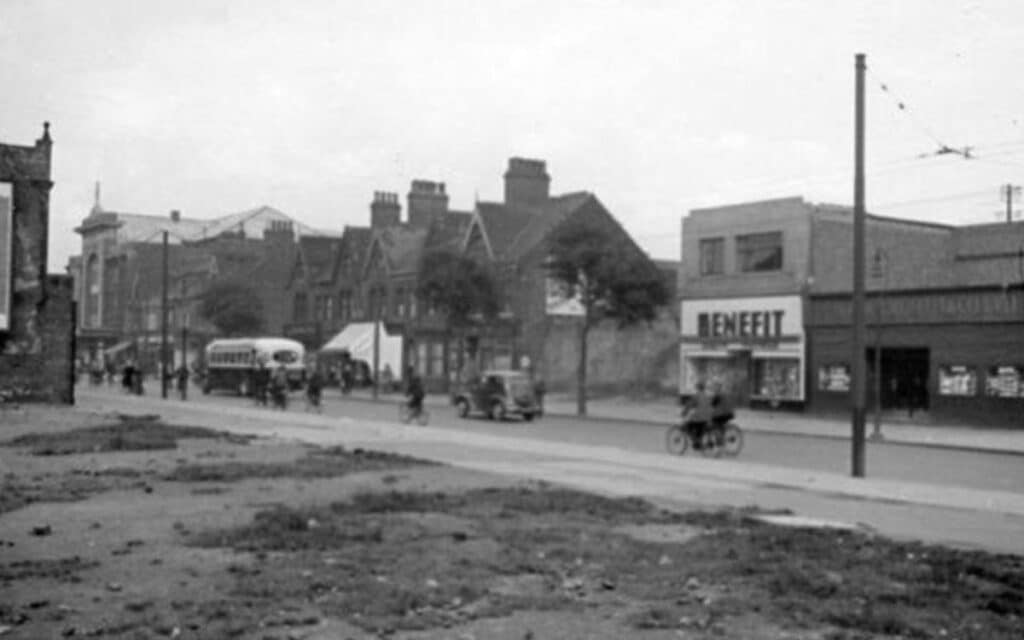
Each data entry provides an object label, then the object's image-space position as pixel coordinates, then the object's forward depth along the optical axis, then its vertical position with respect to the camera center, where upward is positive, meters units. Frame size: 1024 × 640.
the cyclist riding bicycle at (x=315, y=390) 47.91 -0.57
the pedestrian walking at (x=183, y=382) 60.91 -0.47
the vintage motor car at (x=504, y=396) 45.22 -0.62
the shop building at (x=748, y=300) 54.03 +3.64
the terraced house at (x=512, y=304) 67.81 +4.11
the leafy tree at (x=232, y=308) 83.94 +4.23
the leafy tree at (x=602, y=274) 50.81 +4.20
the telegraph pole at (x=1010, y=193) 66.94 +10.30
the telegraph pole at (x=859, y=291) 24.27 +1.77
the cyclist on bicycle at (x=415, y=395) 40.22 -0.57
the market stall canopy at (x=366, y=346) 76.81 +1.80
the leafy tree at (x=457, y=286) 61.38 +4.36
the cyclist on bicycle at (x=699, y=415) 29.19 -0.75
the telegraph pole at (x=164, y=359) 61.44 +0.63
